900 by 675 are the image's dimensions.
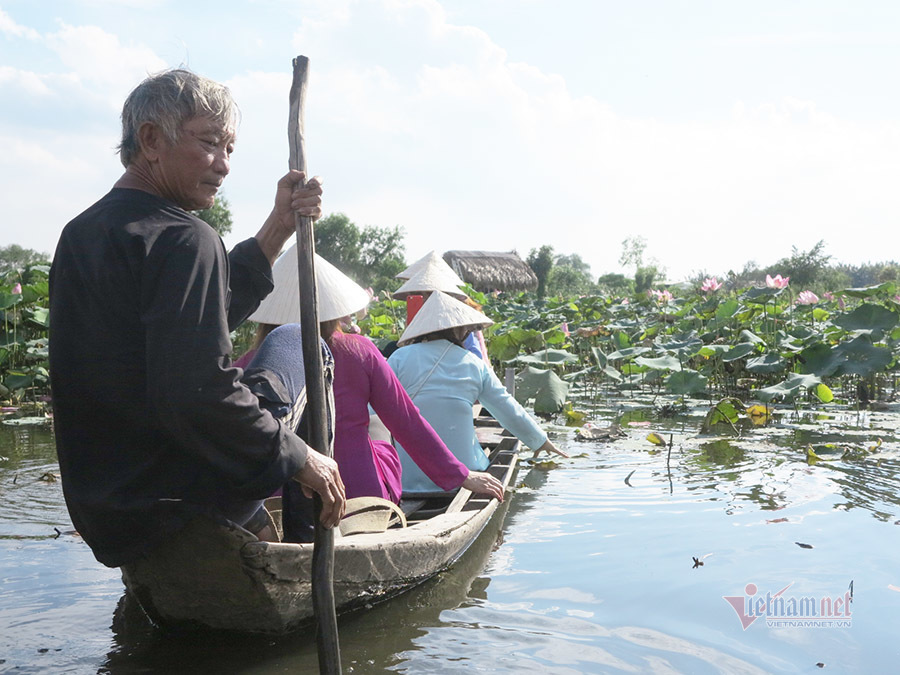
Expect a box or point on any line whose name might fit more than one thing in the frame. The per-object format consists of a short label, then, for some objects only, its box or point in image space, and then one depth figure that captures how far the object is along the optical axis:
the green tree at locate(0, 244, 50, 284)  10.03
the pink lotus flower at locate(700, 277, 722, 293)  9.50
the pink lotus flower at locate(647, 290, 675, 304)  11.15
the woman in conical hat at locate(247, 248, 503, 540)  2.98
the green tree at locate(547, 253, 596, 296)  34.72
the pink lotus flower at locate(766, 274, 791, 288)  7.96
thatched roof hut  25.95
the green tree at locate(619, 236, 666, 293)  25.56
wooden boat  2.24
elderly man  1.84
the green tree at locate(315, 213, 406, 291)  57.56
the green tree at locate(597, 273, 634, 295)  52.28
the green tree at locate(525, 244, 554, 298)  32.12
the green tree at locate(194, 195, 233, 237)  42.12
